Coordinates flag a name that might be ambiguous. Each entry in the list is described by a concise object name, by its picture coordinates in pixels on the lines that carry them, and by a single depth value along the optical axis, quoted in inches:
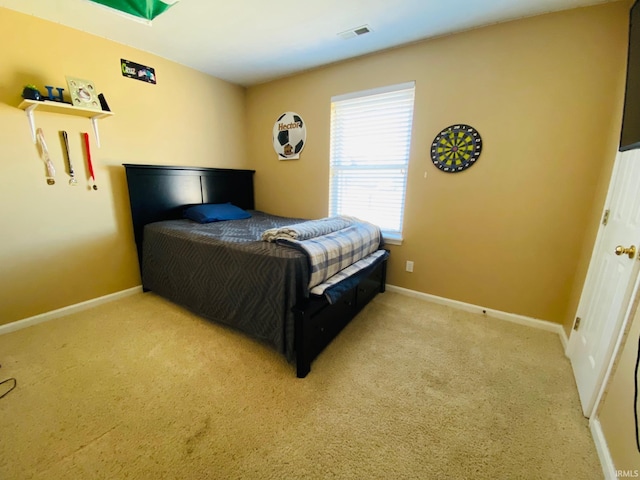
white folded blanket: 69.3
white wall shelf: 74.7
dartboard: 85.7
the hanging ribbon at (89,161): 88.9
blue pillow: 106.6
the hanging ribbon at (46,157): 80.2
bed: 62.6
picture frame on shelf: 80.0
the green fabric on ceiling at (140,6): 66.7
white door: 47.6
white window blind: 99.7
